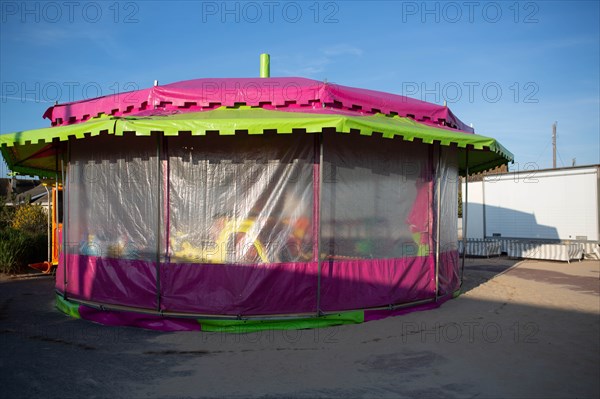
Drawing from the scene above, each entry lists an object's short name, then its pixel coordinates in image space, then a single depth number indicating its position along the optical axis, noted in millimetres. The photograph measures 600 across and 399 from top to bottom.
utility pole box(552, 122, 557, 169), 37559
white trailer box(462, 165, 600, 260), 18172
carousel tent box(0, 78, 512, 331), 6977
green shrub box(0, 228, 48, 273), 13161
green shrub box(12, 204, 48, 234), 20109
